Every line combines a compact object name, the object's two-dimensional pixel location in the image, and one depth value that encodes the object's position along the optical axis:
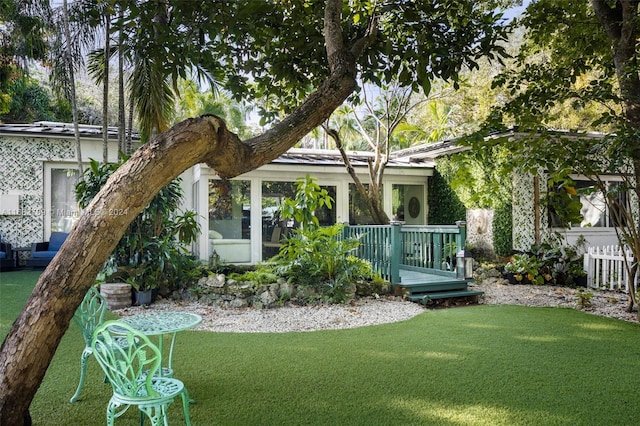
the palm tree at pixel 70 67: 10.02
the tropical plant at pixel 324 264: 7.74
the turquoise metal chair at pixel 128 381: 2.21
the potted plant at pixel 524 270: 9.61
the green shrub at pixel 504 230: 11.04
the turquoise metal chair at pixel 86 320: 3.27
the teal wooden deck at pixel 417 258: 8.03
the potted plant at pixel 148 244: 7.36
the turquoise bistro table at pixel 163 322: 3.17
